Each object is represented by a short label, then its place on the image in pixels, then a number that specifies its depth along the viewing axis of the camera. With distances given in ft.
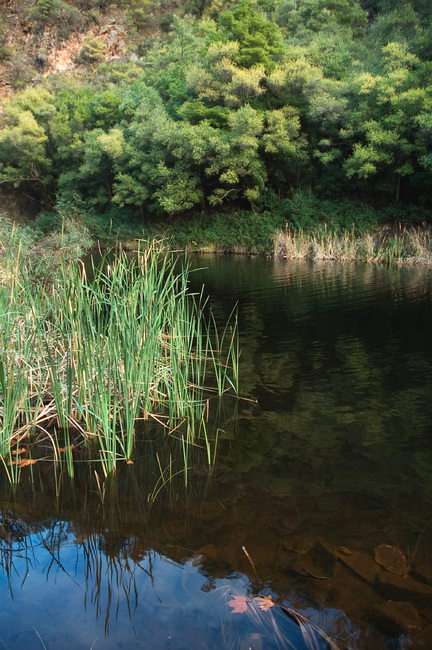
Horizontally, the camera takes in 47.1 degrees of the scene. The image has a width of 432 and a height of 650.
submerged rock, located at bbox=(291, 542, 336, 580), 7.25
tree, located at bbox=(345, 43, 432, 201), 57.06
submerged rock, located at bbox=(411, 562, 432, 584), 7.06
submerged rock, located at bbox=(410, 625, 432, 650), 5.98
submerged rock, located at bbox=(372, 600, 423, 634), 6.26
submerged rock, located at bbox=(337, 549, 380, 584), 7.18
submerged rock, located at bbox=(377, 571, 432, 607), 6.70
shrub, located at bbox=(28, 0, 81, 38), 167.22
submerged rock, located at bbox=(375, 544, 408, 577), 7.27
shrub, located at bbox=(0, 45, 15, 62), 162.09
